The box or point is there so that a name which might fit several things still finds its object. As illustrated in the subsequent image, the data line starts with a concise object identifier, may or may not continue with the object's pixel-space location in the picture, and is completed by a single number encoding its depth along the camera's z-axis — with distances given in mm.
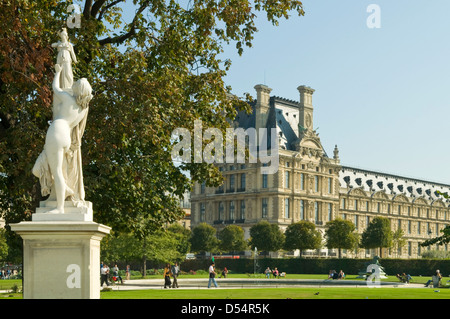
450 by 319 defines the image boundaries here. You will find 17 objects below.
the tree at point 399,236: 111194
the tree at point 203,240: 99000
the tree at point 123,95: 16750
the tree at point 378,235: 94500
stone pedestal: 9938
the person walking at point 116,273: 47656
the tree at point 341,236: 94000
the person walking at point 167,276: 37878
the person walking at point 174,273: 38475
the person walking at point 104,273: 38659
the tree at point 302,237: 91812
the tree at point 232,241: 99938
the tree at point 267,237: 95625
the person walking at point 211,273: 37831
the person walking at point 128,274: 58500
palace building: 112625
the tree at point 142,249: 60188
